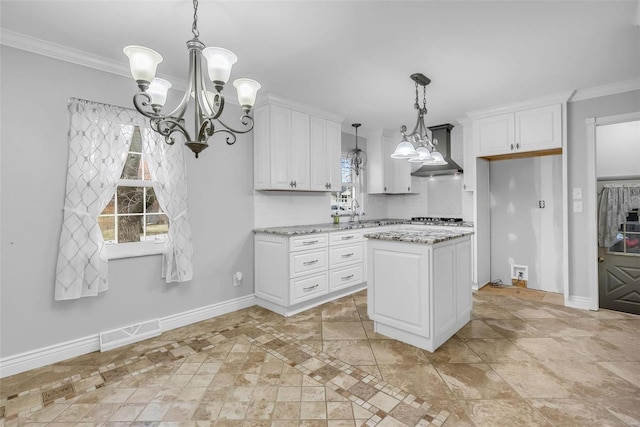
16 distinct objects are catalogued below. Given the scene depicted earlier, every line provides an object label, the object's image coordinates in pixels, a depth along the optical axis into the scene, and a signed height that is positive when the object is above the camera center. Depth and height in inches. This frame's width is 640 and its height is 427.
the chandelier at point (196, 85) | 58.0 +28.0
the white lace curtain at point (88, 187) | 95.2 +9.0
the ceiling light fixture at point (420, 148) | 114.8 +24.3
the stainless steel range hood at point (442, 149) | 184.9 +39.0
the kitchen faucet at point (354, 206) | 204.0 +4.5
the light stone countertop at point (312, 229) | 134.1 -7.3
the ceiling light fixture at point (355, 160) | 201.5 +34.5
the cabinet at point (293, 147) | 140.6 +32.1
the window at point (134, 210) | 109.1 +1.7
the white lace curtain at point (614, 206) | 156.9 +2.3
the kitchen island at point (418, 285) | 96.2 -24.1
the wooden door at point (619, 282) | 160.9 -37.9
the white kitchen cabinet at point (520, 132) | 142.3 +39.0
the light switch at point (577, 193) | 137.4 +8.0
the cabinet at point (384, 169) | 201.3 +28.8
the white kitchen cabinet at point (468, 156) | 170.6 +32.0
